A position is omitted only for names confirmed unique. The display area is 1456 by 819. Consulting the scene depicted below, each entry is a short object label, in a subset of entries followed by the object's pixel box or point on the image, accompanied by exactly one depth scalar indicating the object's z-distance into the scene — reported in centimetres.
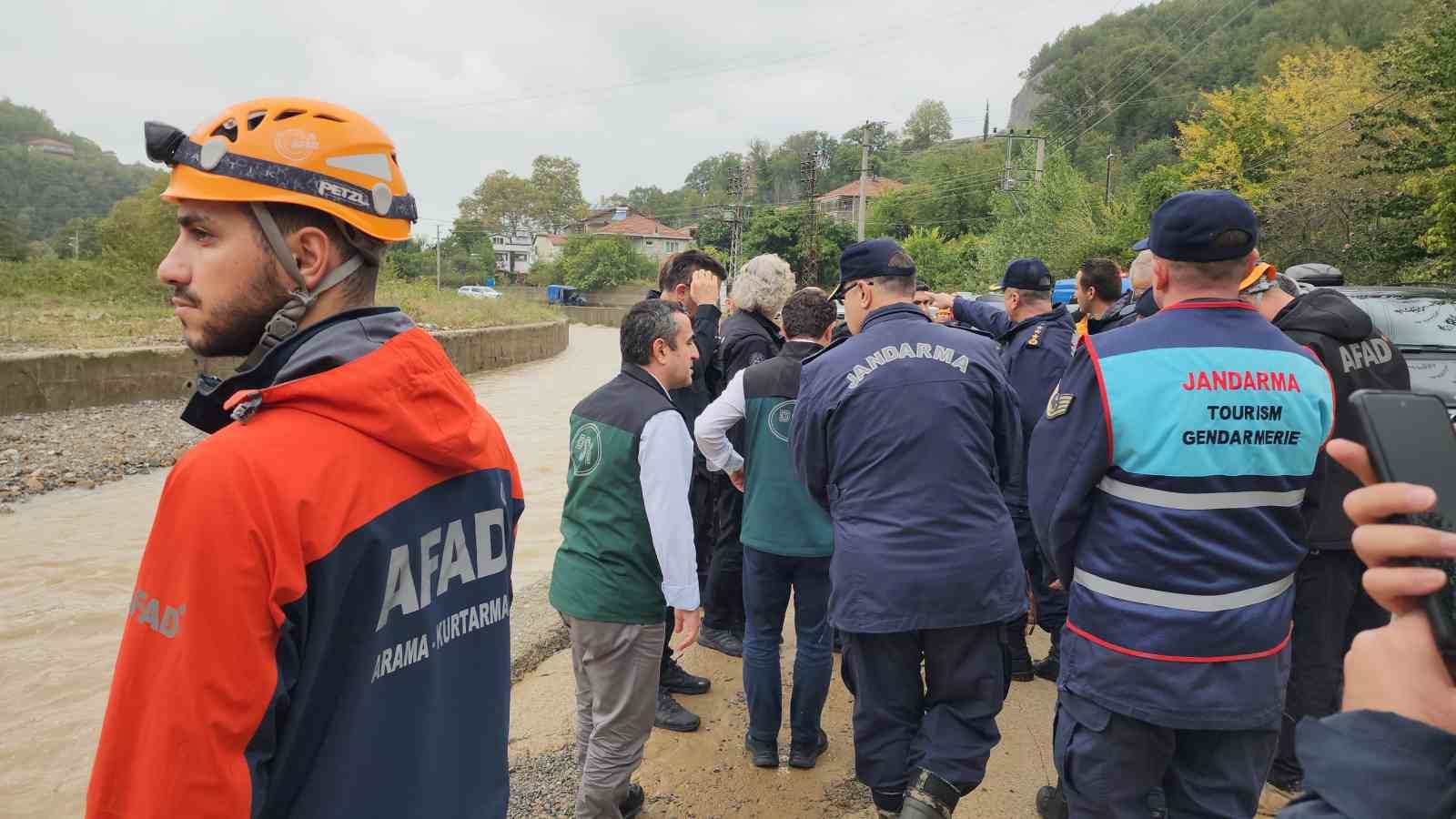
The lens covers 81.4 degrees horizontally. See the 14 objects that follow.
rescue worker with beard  117
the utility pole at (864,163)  3777
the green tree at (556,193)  10588
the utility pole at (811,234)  4538
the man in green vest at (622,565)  308
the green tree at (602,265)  6862
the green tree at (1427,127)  1146
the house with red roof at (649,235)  9269
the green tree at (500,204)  10344
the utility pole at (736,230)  5347
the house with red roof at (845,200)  8950
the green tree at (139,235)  2531
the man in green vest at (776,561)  371
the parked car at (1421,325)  559
